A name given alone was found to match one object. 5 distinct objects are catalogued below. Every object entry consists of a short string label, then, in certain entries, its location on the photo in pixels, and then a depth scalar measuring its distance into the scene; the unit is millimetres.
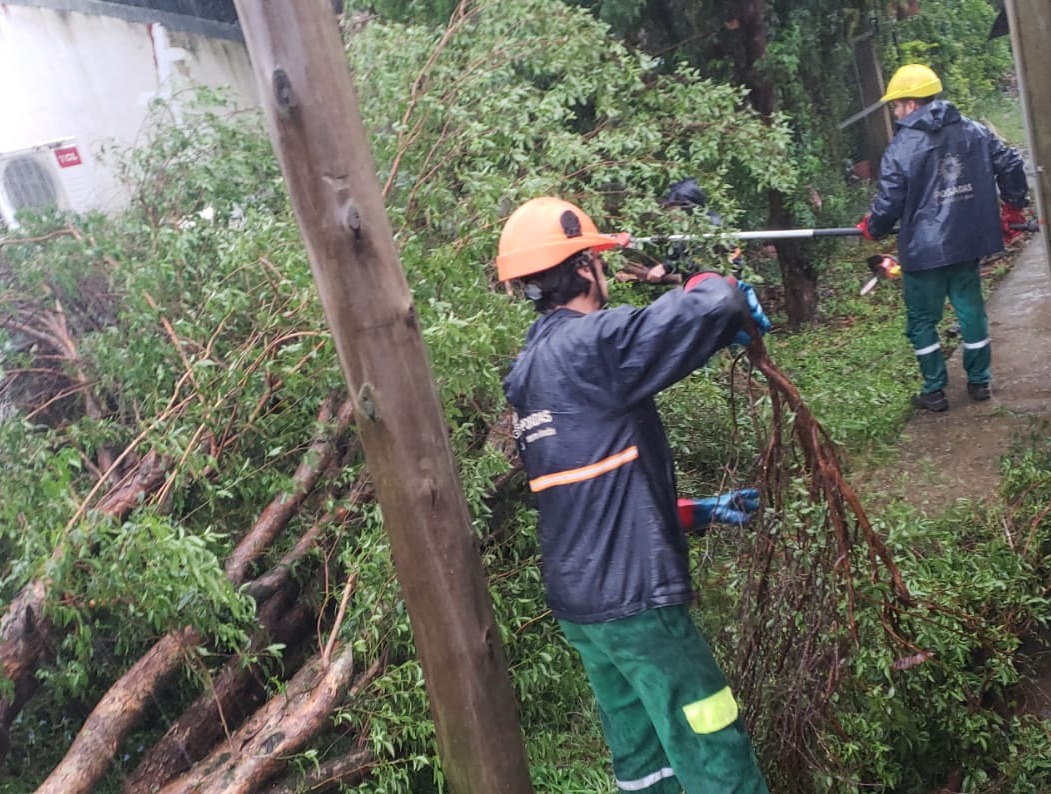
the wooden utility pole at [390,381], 2223
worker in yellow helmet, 5164
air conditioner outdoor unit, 7047
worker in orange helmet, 2504
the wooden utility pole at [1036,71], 3316
